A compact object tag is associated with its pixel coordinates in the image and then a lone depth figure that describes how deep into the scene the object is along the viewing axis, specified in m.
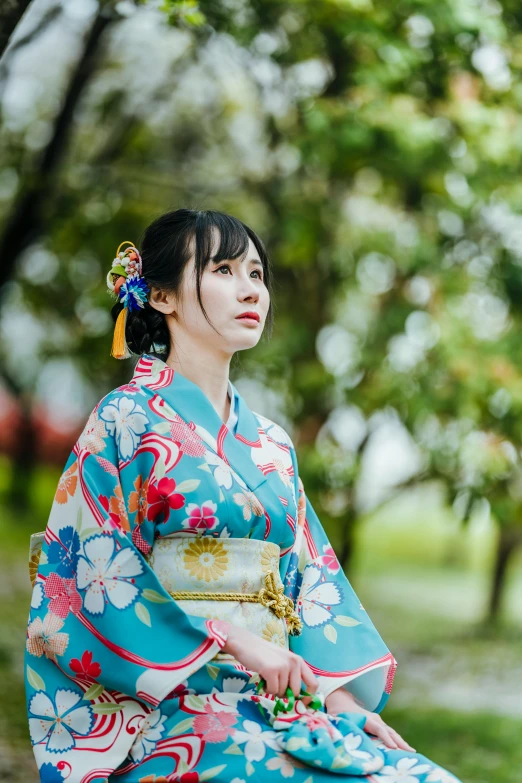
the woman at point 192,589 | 3.04
